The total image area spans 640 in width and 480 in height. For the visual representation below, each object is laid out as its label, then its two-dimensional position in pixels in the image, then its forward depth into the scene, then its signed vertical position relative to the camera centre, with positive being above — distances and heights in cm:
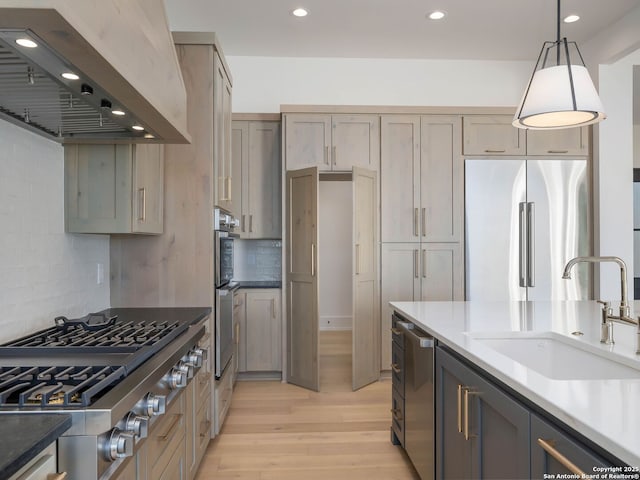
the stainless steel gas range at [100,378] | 109 -40
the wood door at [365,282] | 398 -36
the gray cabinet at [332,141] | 422 +93
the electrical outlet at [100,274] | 262 -18
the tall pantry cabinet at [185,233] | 277 +6
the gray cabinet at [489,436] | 104 -56
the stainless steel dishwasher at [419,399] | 204 -77
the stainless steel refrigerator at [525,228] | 422 +12
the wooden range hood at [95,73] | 104 +49
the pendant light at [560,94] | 195 +64
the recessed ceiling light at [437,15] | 388 +193
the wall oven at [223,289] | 286 -31
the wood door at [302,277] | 390 -31
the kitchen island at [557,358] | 93 -38
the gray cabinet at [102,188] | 228 +28
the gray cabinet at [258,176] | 439 +64
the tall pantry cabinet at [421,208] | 427 +31
